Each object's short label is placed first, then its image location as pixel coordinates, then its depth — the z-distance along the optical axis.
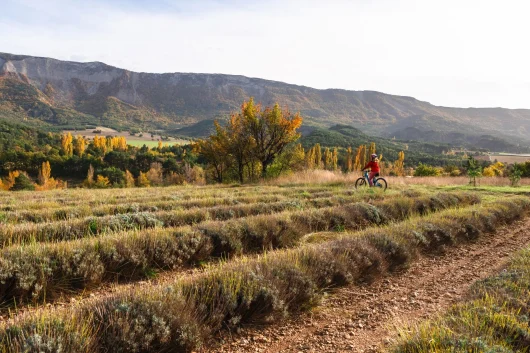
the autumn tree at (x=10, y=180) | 75.62
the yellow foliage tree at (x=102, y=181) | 76.00
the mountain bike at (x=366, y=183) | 18.34
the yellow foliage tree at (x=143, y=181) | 85.81
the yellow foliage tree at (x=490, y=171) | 61.85
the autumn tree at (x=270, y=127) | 29.22
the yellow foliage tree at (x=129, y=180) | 85.38
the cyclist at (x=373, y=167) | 17.95
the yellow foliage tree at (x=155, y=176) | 90.56
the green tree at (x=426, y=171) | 78.56
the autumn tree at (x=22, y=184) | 72.62
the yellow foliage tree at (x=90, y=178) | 81.81
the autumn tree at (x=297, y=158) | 32.06
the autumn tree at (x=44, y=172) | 85.79
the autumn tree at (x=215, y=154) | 33.82
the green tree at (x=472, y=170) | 28.12
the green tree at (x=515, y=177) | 28.17
